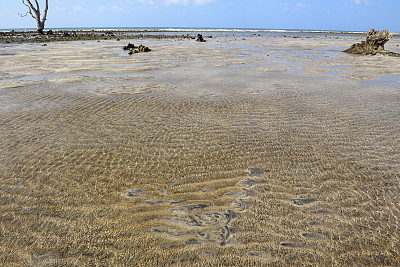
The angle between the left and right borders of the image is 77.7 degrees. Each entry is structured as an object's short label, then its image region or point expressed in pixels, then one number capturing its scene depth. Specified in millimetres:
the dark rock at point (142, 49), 17944
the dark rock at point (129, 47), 19569
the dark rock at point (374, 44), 17547
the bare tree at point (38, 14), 37691
